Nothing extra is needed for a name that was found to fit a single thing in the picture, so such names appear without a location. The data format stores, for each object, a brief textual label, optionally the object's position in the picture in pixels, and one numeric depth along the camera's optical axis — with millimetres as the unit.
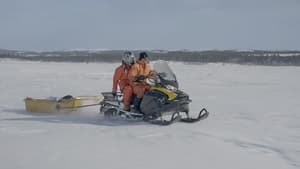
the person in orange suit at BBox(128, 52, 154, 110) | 9445
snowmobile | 9164
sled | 10859
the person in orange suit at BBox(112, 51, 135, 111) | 9656
